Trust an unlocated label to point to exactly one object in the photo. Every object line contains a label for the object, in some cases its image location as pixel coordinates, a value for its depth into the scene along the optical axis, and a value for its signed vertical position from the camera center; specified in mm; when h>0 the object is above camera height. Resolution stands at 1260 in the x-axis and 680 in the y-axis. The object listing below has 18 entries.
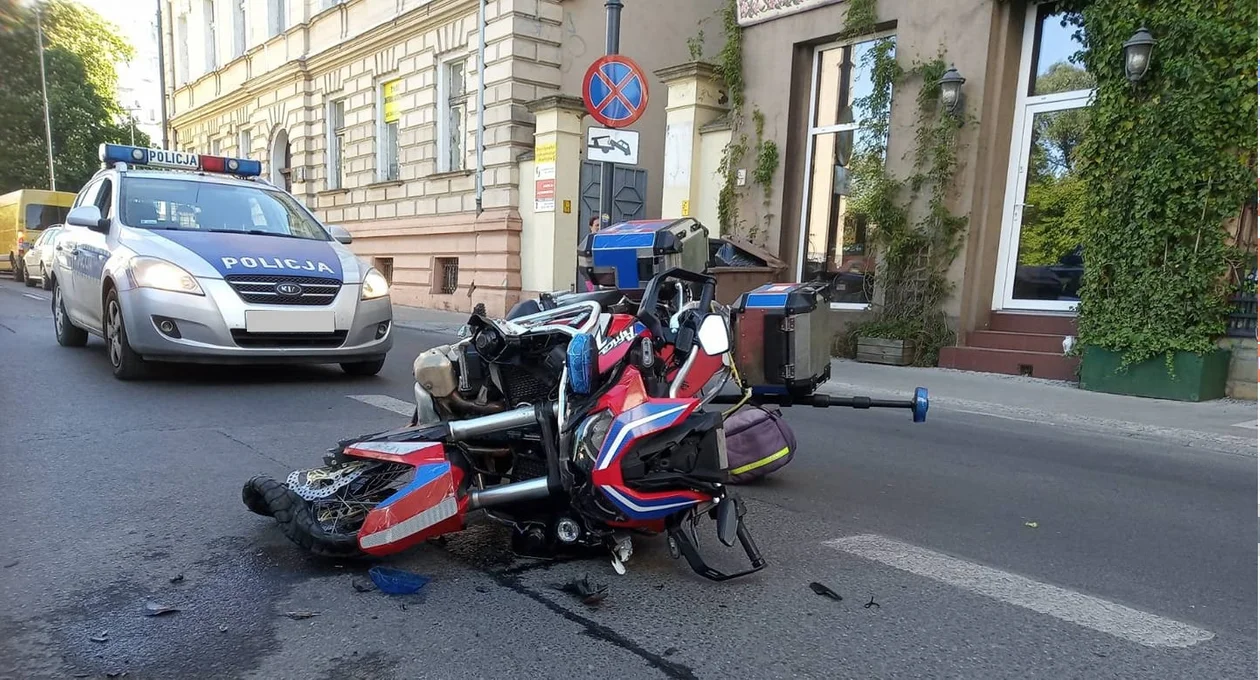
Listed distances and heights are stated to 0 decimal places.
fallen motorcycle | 2895 -798
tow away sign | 9094 +1040
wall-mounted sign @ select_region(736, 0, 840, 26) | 11680 +3480
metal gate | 15289 +841
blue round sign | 8914 +1629
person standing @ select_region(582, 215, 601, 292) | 12667 +218
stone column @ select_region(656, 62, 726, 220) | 12984 +1957
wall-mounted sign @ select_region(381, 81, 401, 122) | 19234 +3056
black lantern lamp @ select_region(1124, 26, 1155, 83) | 8008 +2064
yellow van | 24406 -75
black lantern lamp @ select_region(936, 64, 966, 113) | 9789 +1994
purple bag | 4020 -988
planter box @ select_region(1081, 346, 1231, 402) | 7812 -1129
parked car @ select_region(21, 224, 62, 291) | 17111 -1385
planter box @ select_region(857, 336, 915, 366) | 10109 -1267
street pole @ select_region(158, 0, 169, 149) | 24611 +4439
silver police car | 6352 -465
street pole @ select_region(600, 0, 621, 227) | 9312 +2408
